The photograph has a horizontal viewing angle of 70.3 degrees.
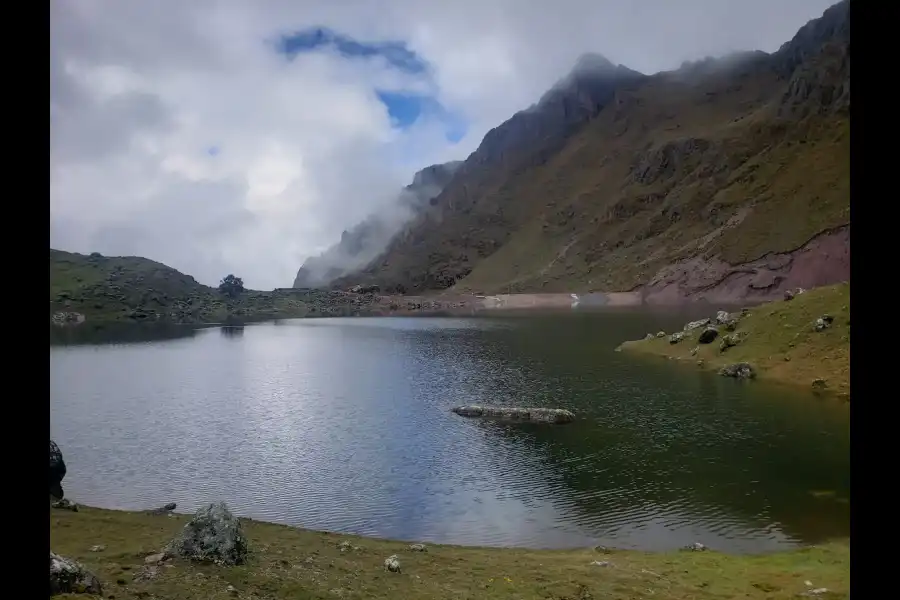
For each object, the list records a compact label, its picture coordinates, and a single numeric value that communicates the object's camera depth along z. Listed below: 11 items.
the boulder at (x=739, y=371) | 61.37
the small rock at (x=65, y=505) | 25.94
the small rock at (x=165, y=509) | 27.67
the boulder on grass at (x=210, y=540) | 15.98
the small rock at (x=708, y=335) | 75.29
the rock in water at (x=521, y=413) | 46.31
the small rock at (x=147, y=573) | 14.62
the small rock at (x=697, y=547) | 23.52
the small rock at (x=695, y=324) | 82.07
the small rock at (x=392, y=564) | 18.36
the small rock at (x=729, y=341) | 70.38
